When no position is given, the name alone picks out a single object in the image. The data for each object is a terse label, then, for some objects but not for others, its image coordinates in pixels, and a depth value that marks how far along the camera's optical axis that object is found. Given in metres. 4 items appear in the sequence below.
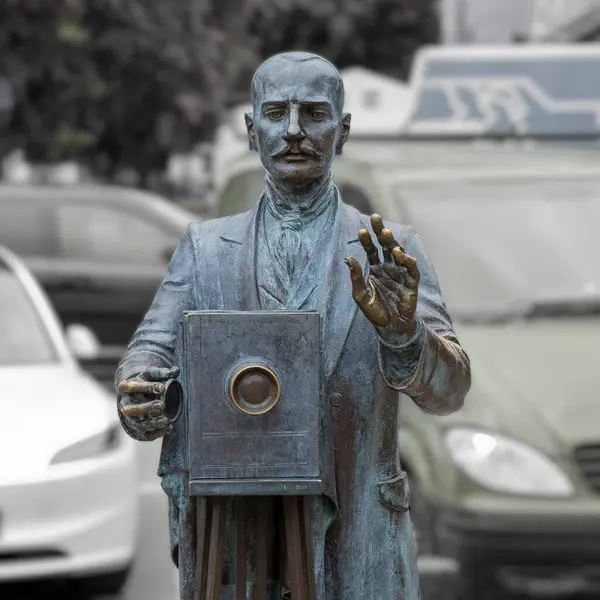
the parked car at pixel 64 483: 6.27
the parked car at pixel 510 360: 5.34
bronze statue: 2.89
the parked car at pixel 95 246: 12.10
